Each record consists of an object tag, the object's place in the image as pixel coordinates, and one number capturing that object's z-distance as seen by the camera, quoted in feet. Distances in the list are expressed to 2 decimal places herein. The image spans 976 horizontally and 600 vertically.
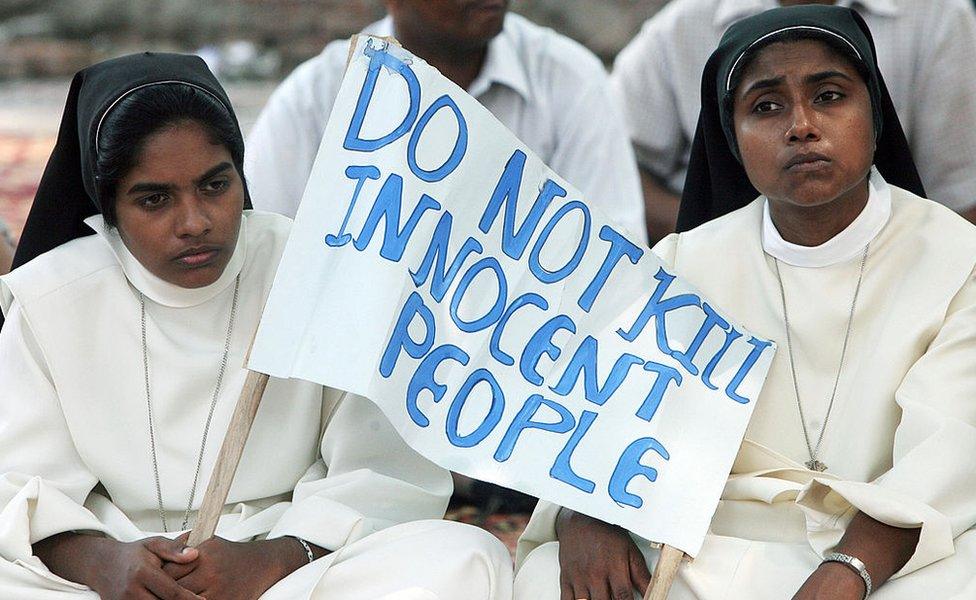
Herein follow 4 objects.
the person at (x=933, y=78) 36.22
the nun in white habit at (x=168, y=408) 22.85
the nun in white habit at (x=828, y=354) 21.71
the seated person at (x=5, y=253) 30.42
